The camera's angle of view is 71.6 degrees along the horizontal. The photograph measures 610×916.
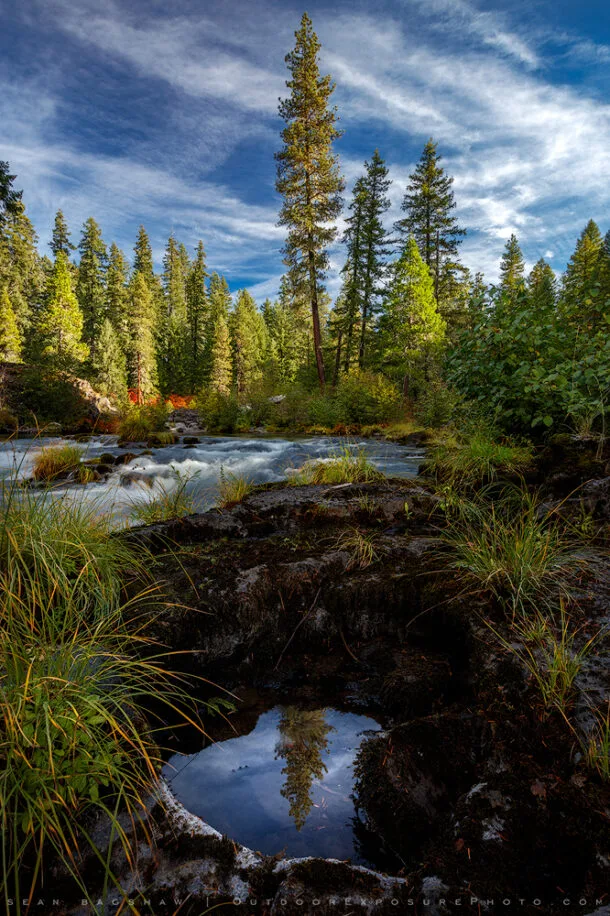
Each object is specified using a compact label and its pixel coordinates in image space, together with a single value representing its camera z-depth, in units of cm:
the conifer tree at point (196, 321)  4791
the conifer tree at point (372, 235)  3036
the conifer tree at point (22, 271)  3684
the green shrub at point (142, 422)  1719
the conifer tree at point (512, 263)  4938
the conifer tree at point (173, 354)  4781
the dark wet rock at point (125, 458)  1071
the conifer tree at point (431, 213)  2967
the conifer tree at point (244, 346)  4678
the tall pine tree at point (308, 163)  2320
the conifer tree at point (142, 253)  5431
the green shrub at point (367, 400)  2086
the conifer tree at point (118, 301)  4008
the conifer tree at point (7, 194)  1888
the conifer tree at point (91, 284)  4225
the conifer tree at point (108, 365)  3412
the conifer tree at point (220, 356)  4281
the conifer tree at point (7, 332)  2936
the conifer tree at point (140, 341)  3897
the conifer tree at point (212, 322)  4515
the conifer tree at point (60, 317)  3231
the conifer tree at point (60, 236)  4816
